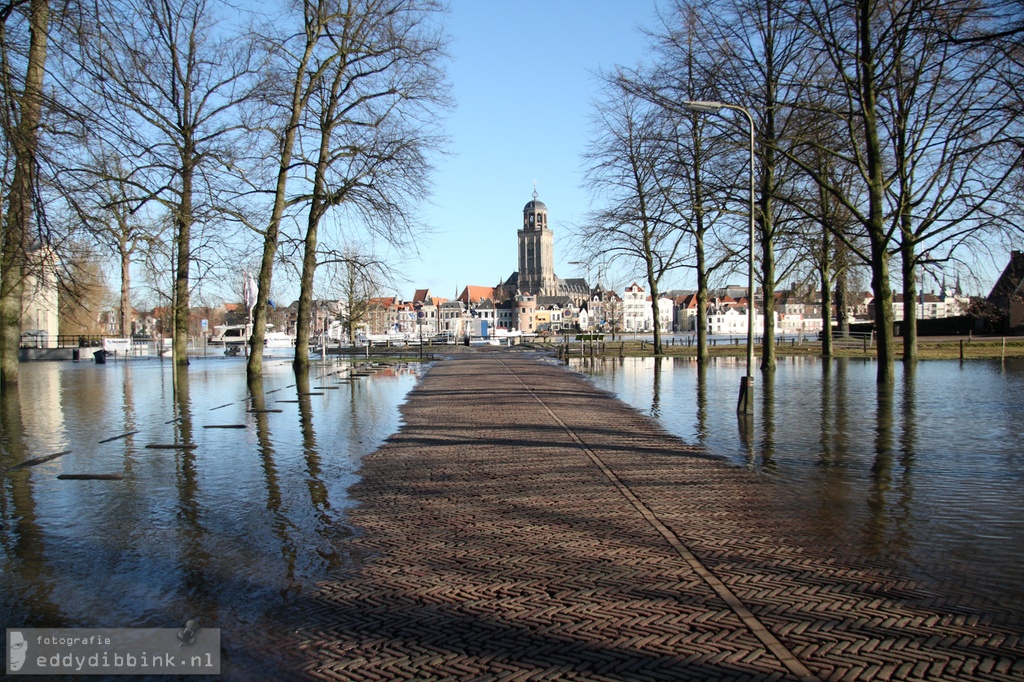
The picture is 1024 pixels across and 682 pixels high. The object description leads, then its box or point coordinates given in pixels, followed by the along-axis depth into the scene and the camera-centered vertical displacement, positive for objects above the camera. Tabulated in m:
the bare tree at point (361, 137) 23.52 +5.98
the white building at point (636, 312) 183.00 +3.91
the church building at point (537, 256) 182.50 +18.06
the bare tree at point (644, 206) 22.77 +4.49
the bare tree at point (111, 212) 8.00 +1.98
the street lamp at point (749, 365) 14.13 -0.74
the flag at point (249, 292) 27.05 +1.49
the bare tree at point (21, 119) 6.79 +2.00
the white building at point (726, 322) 177.62 +1.13
